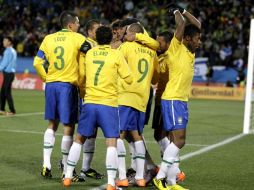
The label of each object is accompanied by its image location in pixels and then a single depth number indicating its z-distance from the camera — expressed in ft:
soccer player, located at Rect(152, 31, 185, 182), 56.85
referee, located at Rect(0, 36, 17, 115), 119.44
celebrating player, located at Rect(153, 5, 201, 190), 53.72
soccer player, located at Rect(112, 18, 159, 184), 56.08
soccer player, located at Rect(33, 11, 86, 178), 59.00
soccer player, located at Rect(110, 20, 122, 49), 58.34
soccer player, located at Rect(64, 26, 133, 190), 52.03
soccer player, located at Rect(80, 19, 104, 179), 59.51
